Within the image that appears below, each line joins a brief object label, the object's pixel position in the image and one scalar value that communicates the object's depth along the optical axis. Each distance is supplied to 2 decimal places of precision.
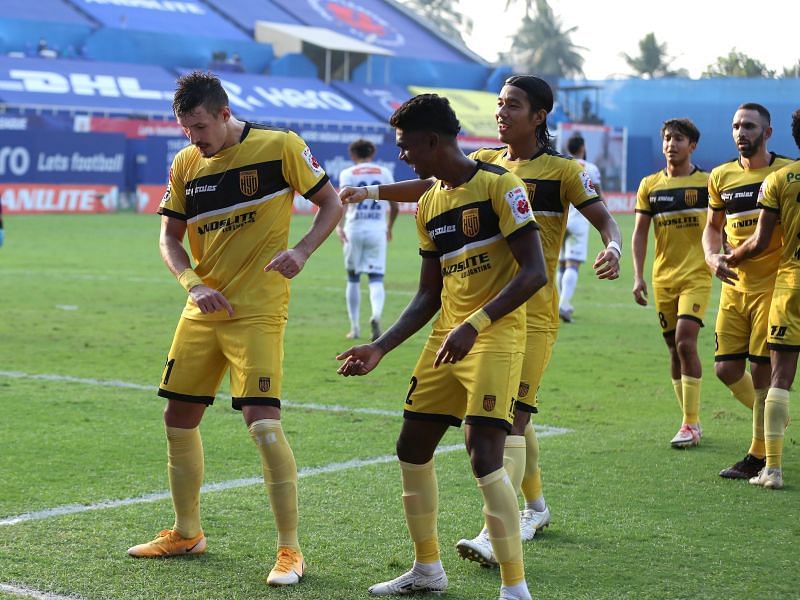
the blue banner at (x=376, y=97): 59.33
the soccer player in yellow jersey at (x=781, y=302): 7.25
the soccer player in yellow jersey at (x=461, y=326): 4.87
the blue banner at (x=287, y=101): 53.34
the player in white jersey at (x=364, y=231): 14.15
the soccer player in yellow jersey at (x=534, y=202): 5.93
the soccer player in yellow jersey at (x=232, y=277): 5.51
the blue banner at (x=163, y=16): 58.31
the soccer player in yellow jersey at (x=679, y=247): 8.76
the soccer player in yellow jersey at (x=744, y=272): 7.65
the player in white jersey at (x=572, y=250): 15.84
